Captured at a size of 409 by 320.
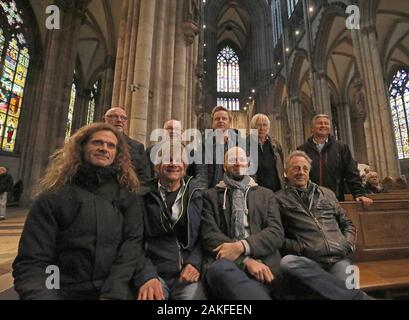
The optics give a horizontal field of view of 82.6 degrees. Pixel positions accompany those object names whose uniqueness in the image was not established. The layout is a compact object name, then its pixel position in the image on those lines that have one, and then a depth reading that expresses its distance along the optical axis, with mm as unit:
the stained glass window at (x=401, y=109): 16547
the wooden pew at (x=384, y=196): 3637
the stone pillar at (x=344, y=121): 19164
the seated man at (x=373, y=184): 5242
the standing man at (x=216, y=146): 2441
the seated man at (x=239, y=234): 1435
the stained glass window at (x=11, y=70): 11148
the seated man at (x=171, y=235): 1483
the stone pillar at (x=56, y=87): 9477
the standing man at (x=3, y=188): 6332
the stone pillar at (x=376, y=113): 8734
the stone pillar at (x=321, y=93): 12872
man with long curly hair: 1279
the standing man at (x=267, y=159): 2623
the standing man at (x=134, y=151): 2627
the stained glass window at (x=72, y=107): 15305
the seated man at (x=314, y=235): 1536
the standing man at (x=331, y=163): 2691
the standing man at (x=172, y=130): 2544
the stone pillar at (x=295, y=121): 16203
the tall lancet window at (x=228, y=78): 30125
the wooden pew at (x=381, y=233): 2389
